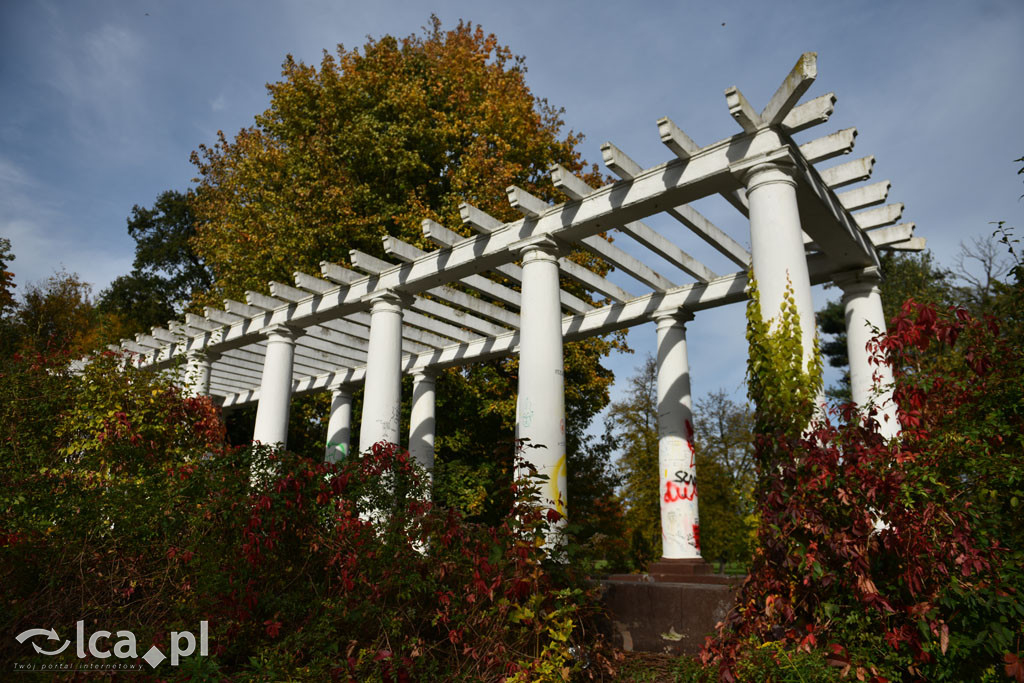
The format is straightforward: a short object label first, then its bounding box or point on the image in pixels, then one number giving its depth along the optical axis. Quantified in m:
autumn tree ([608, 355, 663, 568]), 29.17
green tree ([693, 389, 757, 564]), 29.86
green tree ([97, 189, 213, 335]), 44.62
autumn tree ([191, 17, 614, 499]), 25.92
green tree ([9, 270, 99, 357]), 34.33
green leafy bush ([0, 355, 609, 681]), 7.14
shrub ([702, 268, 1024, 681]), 5.68
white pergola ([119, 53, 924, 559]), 10.23
